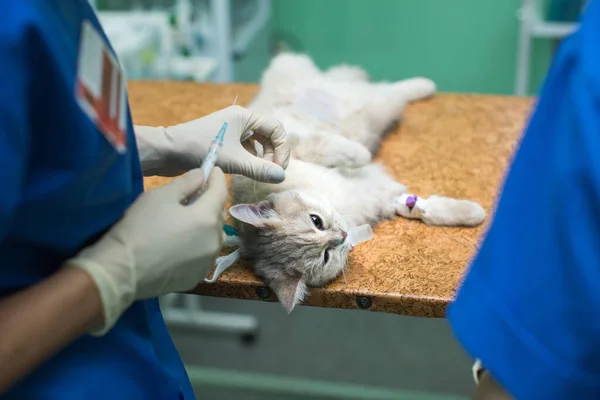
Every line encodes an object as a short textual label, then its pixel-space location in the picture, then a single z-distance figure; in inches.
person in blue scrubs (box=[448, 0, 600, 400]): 19.2
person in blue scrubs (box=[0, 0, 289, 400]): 22.2
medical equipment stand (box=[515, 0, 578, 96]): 101.7
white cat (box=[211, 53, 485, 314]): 43.5
